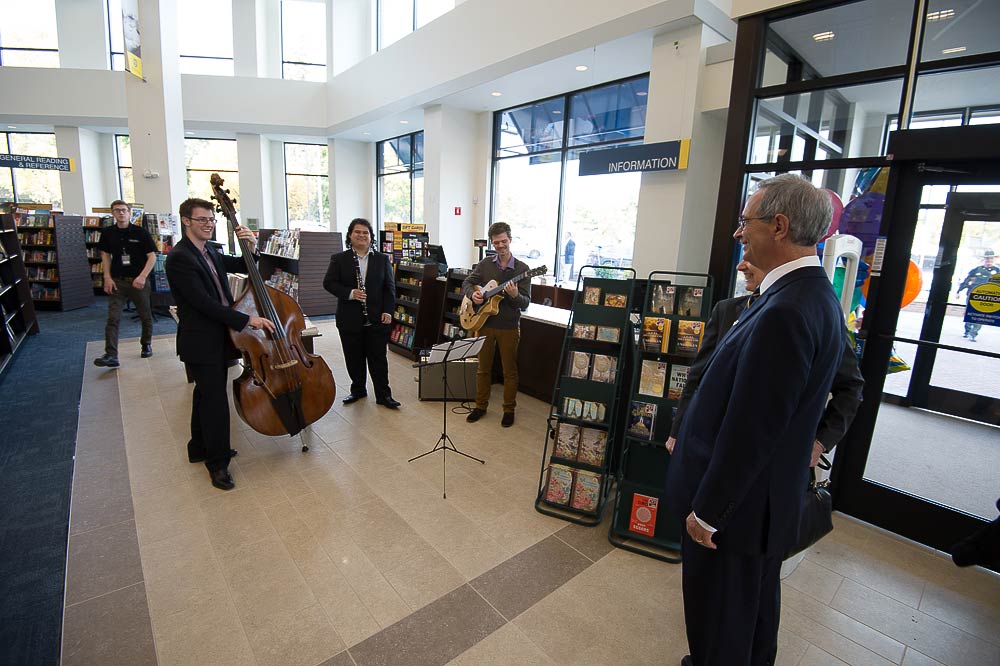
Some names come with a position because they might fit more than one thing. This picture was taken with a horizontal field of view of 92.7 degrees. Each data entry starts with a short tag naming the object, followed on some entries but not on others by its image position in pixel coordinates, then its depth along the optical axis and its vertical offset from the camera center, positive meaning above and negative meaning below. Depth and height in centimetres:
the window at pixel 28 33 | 1223 +467
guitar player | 423 -56
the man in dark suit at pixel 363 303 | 446 -62
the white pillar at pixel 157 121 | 757 +166
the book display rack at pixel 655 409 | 273 -90
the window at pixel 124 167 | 1337 +155
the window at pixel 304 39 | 1284 +514
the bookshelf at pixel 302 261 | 833 -53
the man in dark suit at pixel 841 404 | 190 -56
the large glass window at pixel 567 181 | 757 +116
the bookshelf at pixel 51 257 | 855 -68
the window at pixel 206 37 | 1259 +498
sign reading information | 492 +100
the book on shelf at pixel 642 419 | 279 -98
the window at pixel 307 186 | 1392 +135
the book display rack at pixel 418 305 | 606 -85
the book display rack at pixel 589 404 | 297 -97
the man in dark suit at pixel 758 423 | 128 -47
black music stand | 325 -76
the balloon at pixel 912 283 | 295 -10
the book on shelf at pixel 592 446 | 298 -122
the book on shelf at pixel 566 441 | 304 -122
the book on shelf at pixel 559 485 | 302 -149
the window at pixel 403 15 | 957 +485
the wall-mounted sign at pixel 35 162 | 1011 +120
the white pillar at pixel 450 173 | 922 +132
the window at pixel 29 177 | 1277 +107
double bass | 321 -95
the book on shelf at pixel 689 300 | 278 -27
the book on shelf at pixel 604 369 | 302 -75
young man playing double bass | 296 -60
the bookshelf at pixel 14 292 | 606 -100
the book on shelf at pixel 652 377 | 281 -73
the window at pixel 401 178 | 1233 +160
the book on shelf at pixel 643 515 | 273 -149
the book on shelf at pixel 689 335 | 272 -46
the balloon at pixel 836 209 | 359 +39
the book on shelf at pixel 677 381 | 275 -73
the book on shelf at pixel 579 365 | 309 -75
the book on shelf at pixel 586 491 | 296 -149
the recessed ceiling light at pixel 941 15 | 313 +163
